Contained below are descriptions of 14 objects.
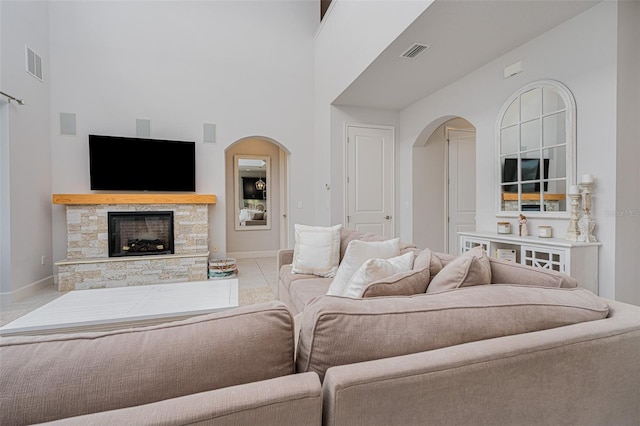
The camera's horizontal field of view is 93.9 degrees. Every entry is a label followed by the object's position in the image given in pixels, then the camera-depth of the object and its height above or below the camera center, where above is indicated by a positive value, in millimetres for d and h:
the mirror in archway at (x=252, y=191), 6320 +403
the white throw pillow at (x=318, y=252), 2580 -374
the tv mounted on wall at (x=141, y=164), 4242 +681
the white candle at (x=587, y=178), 2344 +242
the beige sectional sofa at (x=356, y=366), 566 -355
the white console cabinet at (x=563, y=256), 2285 -379
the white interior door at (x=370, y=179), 4746 +495
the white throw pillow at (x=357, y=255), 1688 -284
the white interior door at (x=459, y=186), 4746 +369
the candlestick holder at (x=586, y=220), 2363 -88
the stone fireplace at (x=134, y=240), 3955 -430
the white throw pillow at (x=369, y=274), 1245 -275
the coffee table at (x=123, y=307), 1641 -618
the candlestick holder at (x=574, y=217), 2426 -66
